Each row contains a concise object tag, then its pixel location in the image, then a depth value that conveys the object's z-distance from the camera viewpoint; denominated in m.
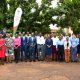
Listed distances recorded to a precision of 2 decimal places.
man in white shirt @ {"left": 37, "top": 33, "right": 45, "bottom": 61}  7.04
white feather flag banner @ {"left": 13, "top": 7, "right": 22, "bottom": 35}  7.72
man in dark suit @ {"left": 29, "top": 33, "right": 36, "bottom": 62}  6.99
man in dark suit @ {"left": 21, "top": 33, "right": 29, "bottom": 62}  6.96
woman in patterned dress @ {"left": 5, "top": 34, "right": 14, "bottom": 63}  6.74
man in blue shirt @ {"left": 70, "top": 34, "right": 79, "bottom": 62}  6.98
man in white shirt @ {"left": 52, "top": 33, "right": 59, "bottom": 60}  7.09
